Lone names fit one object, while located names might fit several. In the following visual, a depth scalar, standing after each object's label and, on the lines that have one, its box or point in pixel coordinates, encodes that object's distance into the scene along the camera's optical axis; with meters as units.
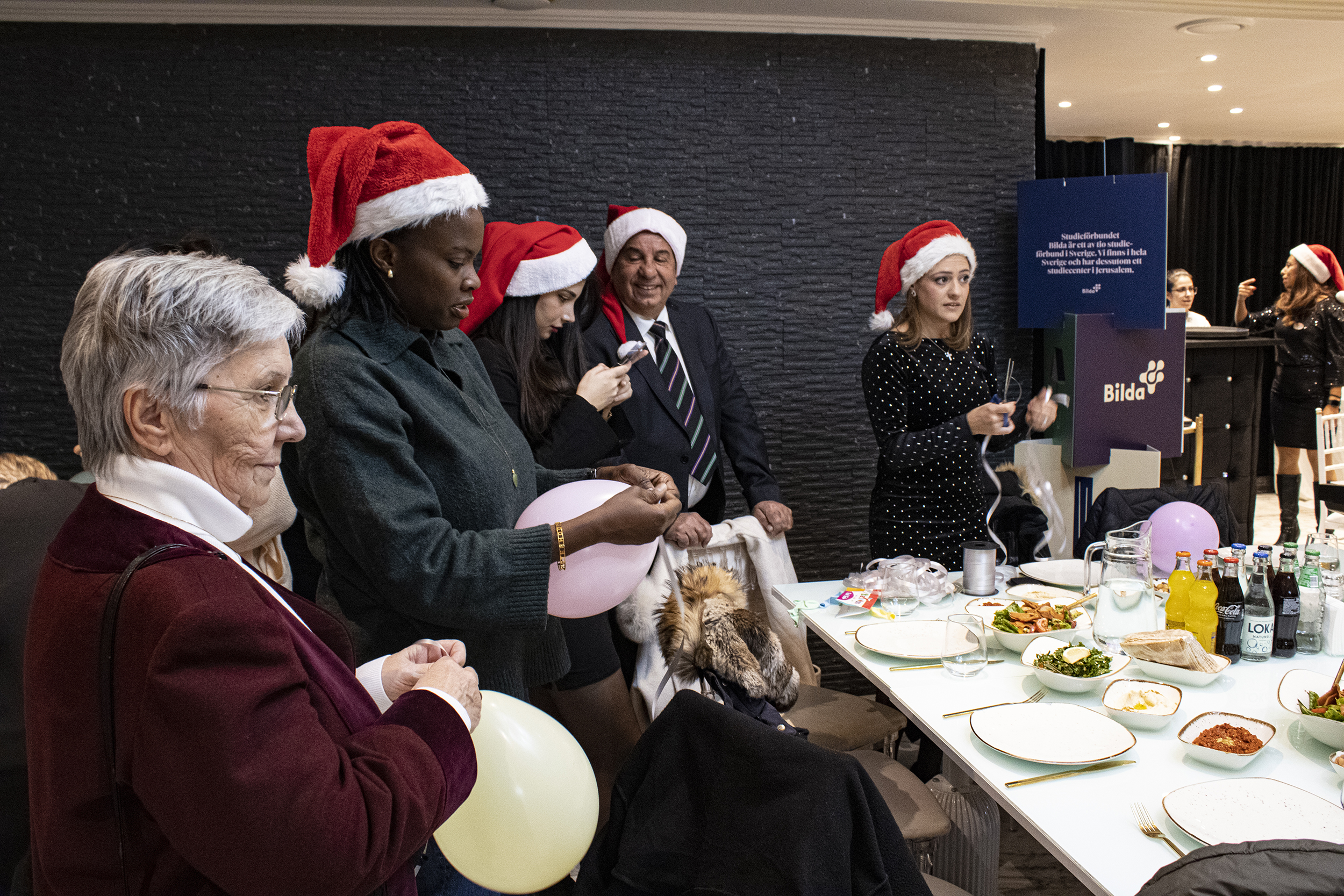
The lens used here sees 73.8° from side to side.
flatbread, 1.71
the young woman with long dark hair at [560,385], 2.14
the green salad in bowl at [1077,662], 1.67
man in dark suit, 2.70
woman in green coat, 1.34
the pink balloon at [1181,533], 2.17
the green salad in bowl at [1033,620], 1.93
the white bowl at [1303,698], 1.39
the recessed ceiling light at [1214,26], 3.98
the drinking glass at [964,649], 1.74
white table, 1.18
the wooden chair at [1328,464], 4.51
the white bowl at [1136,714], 1.51
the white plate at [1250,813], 1.17
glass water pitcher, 1.83
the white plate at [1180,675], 1.69
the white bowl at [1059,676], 1.65
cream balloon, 1.20
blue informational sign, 3.28
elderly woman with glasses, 0.72
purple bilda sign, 3.25
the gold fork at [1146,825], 1.20
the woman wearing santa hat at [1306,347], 5.87
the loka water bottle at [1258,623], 1.82
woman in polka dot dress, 2.67
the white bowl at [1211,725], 1.36
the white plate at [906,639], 1.92
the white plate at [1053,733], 1.42
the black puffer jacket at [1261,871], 0.74
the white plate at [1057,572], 2.35
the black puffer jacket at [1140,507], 2.57
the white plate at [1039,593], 2.17
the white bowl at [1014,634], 1.89
